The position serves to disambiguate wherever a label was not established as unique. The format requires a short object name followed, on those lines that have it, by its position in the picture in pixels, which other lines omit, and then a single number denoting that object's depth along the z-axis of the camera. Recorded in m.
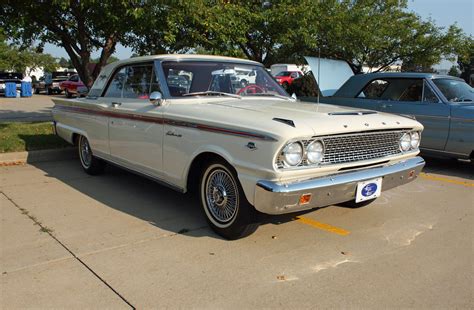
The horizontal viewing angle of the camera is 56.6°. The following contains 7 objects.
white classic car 3.51
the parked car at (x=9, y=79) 27.41
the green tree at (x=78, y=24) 7.12
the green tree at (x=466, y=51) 18.09
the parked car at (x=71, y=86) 27.75
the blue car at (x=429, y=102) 6.95
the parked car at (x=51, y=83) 31.81
